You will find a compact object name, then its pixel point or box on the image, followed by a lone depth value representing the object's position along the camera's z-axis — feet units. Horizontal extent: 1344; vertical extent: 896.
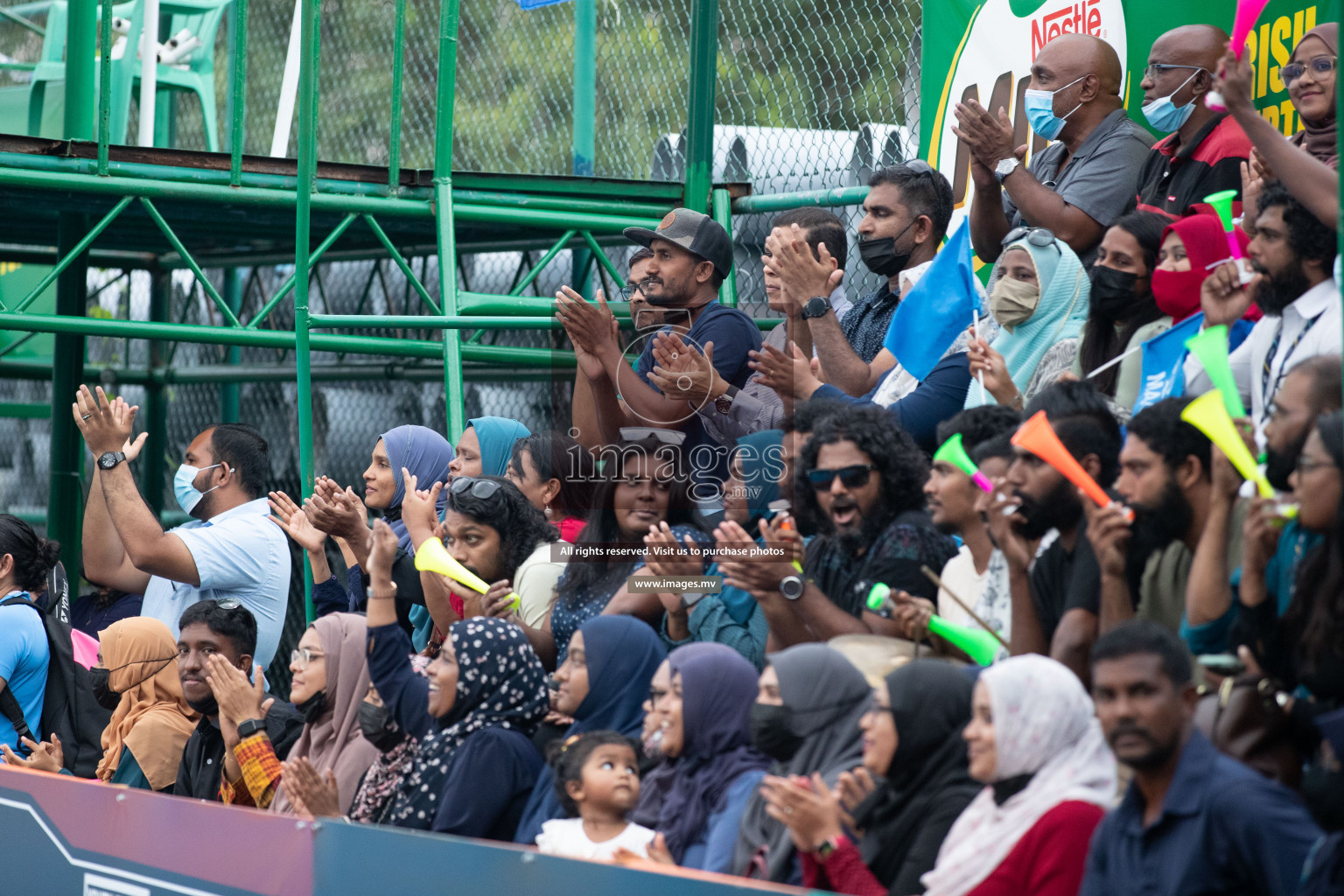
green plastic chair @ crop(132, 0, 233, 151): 70.74
